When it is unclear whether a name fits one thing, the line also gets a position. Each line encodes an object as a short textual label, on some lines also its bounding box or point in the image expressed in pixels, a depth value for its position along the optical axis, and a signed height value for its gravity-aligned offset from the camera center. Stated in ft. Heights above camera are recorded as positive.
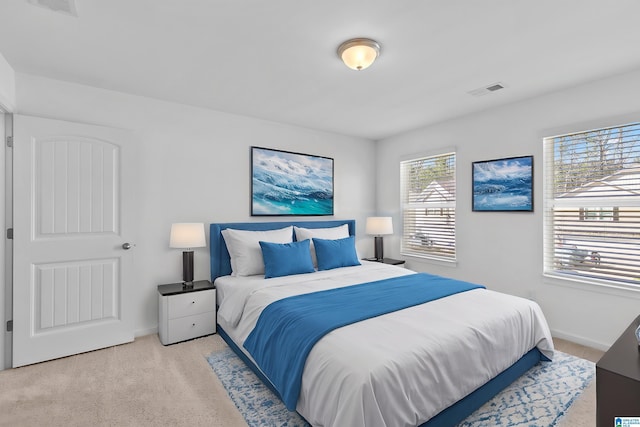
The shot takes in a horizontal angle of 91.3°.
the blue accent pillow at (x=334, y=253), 12.01 -1.60
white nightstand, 9.95 -3.25
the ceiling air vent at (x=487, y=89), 9.83 +4.01
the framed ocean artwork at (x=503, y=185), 11.08 +1.04
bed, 4.94 -2.67
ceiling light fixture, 7.20 +3.78
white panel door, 8.63 -0.73
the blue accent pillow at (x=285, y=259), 10.63 -1.62
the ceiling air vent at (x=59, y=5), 5.95 +4.04
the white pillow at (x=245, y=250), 11.03 -1.33
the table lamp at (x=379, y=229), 15.07 -0.79
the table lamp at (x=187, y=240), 10.41 -0.91
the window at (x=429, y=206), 13.97 +0.31
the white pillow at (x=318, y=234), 12.81 -0.89
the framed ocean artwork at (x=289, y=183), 13.12 +1.33
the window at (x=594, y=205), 9.07 +0.23
